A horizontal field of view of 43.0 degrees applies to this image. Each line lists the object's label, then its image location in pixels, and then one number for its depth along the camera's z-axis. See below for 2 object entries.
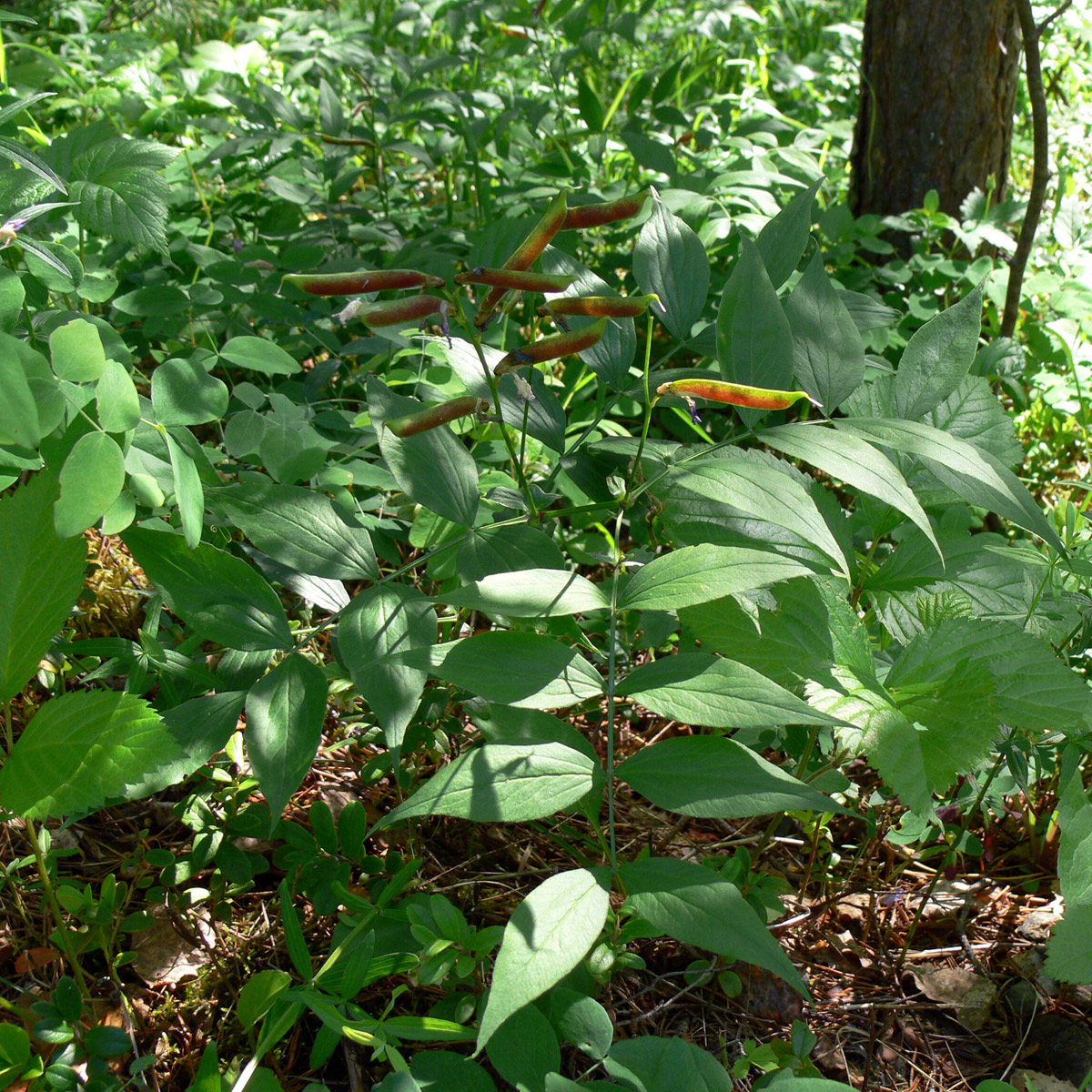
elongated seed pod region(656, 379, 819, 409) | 0.48
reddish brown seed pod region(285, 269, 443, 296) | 0.47
